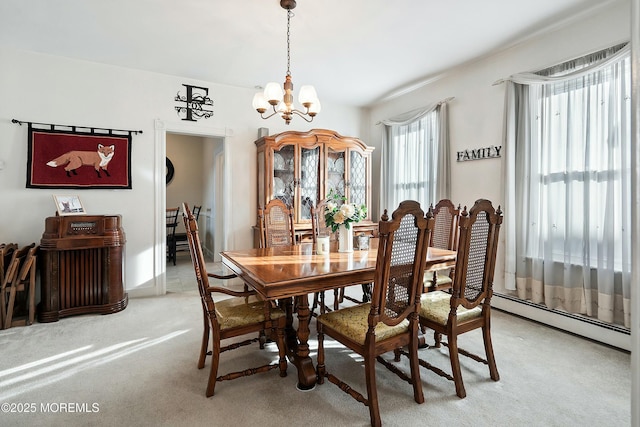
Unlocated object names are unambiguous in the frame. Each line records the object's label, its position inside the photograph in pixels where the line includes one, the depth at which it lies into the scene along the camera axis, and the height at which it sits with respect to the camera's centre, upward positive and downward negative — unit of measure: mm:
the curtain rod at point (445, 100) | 3910 +1389
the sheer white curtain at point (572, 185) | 2523 +249
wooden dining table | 1764 -361
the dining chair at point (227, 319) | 1884 -655
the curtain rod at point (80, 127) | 3291 +925
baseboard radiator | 2533 -956
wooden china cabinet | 4234 +590
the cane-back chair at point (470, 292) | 1895 -493
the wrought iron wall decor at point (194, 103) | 4059 +1397
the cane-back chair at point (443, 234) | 2777 -198
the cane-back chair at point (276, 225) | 3197 -127
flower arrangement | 2453 -11
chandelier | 2445 +907
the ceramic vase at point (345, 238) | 2607 -207
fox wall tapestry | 3371 +571
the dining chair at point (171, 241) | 5871 -534
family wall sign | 3445 +674
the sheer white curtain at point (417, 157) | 3979 +767
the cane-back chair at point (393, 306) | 1609 -500
